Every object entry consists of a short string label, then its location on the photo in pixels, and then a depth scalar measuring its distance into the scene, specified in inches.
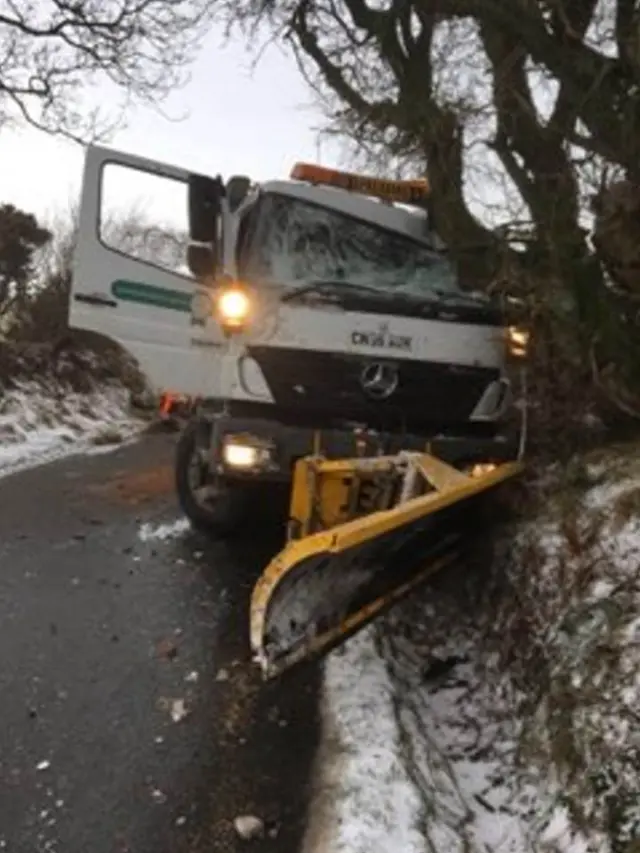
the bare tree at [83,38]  659.4
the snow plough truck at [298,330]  249.6
